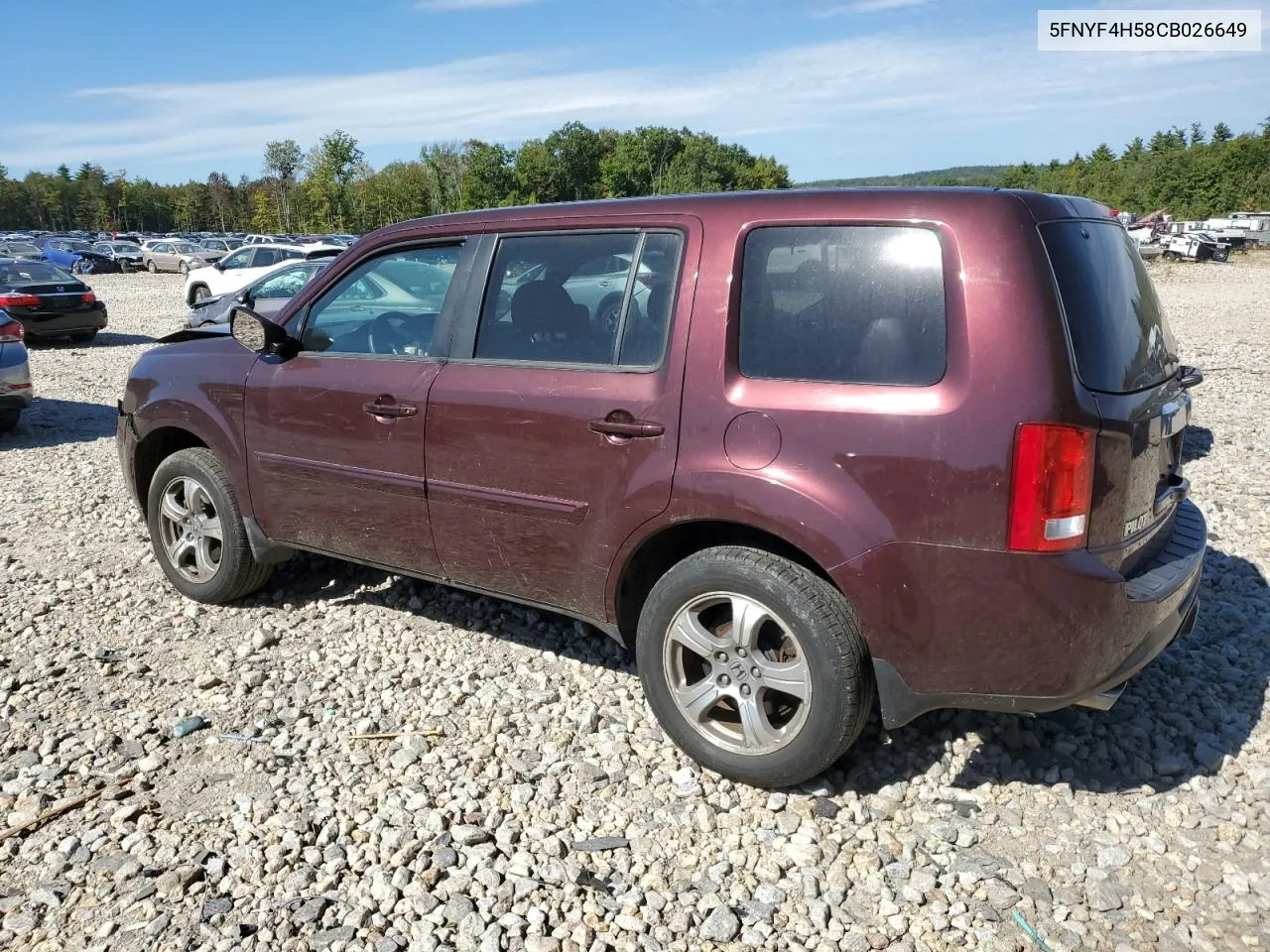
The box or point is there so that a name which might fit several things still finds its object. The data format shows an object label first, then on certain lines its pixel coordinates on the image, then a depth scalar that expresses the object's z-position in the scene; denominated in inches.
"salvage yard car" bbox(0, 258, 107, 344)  664.4
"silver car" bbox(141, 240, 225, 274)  1765.5
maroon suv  113.2
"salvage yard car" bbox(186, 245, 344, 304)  874.1
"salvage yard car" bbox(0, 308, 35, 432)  392.8
